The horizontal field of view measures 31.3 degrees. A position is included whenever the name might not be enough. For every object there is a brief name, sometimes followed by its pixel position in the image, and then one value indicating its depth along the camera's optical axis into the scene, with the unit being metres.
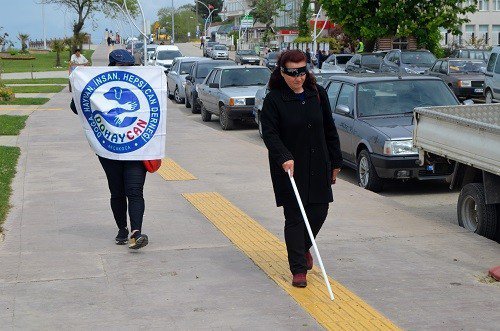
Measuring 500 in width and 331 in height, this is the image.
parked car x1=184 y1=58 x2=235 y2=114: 26.47
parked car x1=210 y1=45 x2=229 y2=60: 72.56
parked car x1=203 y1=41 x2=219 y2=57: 79.94
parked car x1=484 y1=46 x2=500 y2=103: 23.81
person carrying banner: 7.96
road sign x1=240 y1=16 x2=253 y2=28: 97.59
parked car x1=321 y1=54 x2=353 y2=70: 41.58
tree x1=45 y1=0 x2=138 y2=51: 74.90
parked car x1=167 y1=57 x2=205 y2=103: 30.33
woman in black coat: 6.55
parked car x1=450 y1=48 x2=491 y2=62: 37.77
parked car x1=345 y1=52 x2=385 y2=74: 35.44
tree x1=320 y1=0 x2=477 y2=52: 45.94
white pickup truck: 8.67
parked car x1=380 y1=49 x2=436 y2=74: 33.25
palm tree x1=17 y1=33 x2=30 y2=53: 86.31
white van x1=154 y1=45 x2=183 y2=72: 48.34
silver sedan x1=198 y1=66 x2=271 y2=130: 21.03
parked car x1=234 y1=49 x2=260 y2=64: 62.73
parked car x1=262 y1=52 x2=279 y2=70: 57.01
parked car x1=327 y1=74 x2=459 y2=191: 11.94
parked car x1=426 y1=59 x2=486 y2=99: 28.64
